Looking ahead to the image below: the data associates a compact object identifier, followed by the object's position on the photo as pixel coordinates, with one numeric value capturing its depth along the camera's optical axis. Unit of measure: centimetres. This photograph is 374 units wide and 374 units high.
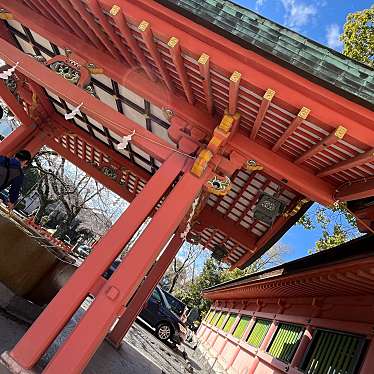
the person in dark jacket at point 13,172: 584
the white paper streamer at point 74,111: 571
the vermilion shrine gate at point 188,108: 383
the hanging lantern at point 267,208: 679
